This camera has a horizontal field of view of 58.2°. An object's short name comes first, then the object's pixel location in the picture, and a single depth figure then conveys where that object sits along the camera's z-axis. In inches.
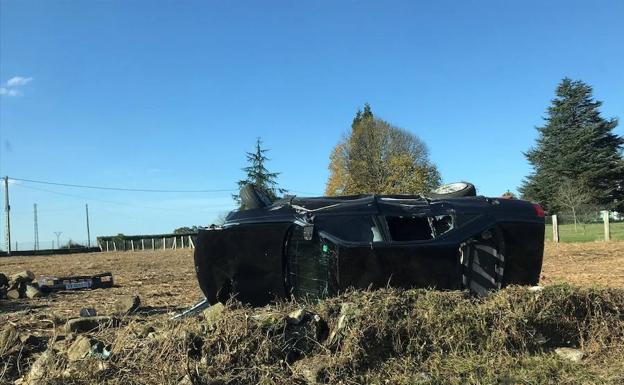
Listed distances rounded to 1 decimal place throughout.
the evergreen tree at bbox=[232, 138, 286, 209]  2388.8
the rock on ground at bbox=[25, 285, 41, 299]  469.7
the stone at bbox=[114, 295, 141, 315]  322.0
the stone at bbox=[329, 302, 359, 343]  184.5
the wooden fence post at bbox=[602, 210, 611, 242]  1036.5
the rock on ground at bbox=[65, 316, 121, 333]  214.5
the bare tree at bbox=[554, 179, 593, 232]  1946.1
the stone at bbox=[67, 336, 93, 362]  178.4
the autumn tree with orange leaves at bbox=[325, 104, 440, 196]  2121.1
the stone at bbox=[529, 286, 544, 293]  209.2
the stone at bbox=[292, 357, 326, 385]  172.1
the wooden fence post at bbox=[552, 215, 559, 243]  1101.7
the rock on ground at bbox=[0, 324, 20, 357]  192.7
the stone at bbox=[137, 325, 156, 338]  184.4
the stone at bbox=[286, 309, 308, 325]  186.7
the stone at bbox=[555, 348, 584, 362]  192.8
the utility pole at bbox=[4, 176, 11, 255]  2493.1
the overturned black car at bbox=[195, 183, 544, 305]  215.9
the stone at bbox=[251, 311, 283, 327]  183.2
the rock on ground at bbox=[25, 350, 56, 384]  171.2
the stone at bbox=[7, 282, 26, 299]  472.4
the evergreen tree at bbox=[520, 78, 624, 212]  2338.8
